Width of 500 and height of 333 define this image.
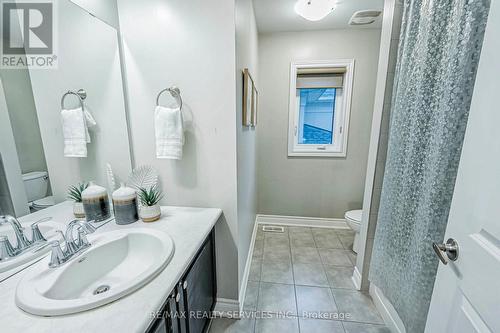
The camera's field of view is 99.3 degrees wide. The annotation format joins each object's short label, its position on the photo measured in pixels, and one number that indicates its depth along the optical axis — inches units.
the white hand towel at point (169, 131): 48.0
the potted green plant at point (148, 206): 46.8
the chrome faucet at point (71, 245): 31.7
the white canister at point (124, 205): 45.2
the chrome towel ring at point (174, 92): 49.0
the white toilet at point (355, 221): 82.9
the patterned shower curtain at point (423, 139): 30.6
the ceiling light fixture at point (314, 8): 63.1
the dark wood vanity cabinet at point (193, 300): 31.5
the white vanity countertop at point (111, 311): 23.0
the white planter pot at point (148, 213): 46.8
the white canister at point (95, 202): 43.6
